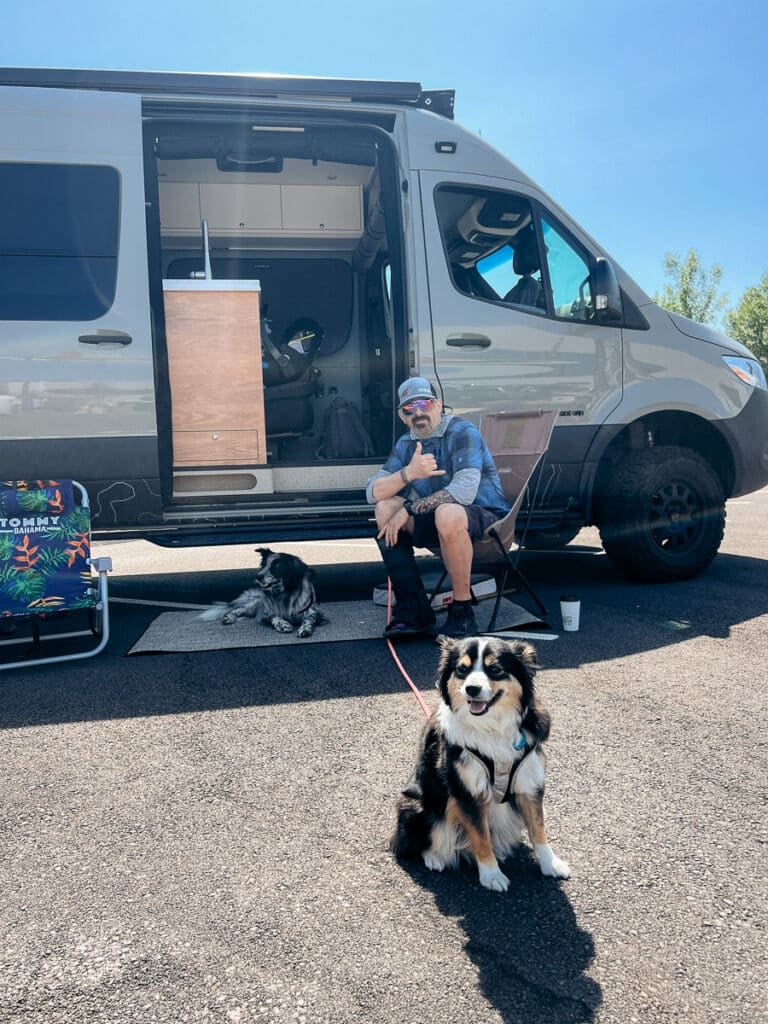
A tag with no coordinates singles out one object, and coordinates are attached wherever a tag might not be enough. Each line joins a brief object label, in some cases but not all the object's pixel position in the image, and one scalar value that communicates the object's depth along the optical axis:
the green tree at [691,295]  43.97
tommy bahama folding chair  3.75
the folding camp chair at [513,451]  4.20
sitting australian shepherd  1.89
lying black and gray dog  4.35
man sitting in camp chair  3.88
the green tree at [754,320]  40.34
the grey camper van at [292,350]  4.14
